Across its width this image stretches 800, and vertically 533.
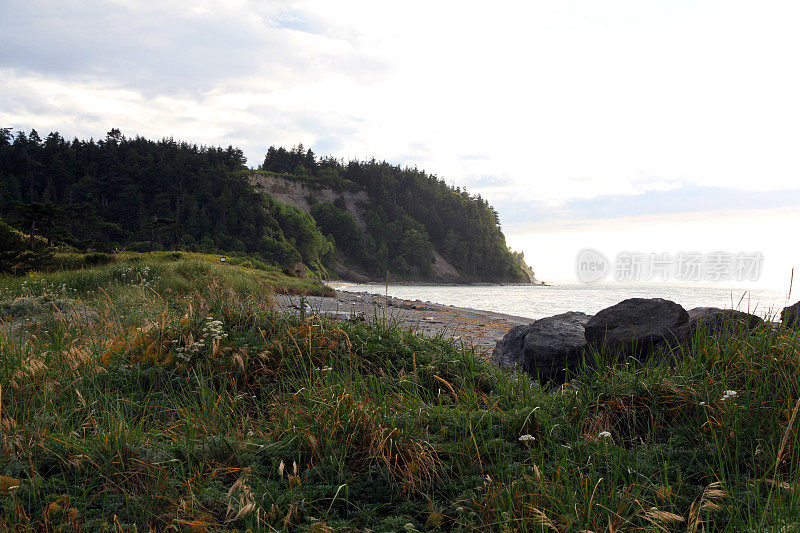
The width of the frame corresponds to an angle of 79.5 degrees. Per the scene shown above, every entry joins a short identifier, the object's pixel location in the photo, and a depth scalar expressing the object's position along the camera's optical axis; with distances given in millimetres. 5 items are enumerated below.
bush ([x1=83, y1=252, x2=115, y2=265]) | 21812
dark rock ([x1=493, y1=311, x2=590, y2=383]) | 5629
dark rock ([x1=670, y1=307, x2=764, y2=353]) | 4199
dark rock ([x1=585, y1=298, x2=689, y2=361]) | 4879
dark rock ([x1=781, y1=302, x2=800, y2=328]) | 4196
